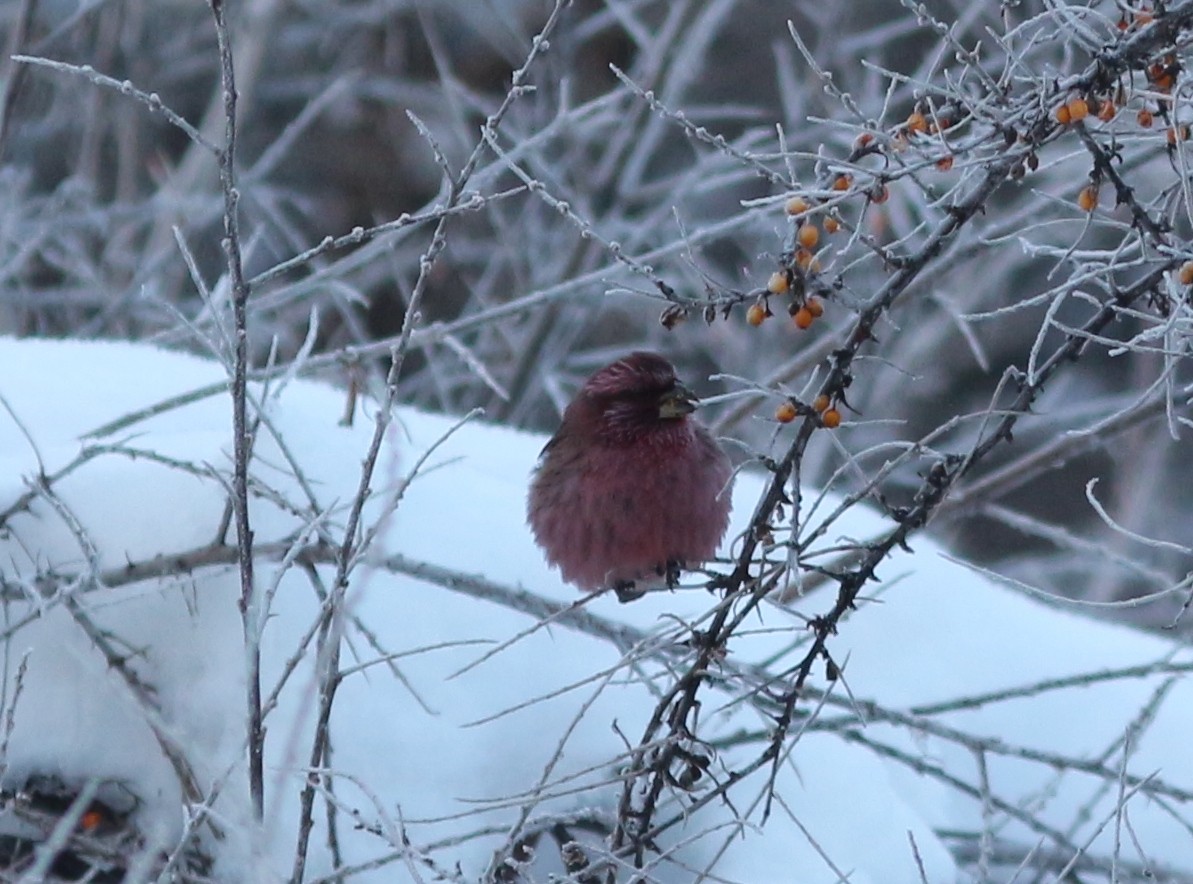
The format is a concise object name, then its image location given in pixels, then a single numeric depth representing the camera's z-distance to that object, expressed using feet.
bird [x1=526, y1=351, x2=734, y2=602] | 29.37
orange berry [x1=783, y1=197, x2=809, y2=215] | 18.81
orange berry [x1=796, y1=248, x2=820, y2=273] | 18.81
